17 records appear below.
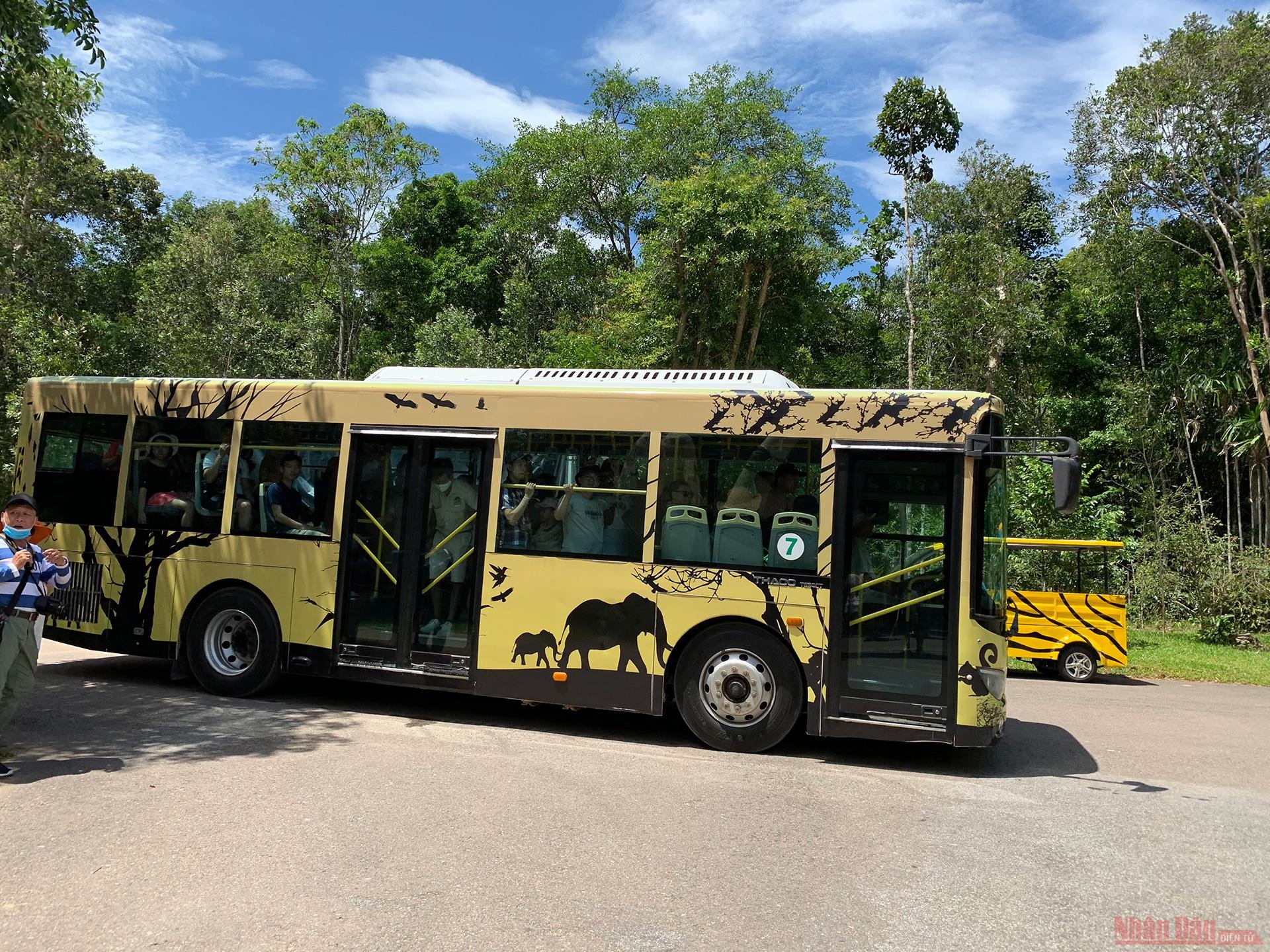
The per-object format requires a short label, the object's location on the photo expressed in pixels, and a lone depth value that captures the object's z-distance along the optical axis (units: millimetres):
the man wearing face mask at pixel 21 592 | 6117
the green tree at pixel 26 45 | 8680
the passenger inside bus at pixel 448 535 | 8266
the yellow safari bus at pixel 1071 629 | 13750
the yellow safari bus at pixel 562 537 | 7195
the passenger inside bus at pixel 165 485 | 9141
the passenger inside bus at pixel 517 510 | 8125
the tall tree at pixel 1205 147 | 19234
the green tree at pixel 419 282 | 32969
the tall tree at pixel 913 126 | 19781
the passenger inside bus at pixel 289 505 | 8742
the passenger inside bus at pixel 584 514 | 7906
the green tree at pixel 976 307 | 20938
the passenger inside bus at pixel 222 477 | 8938
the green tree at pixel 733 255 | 19562
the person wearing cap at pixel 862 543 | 7270
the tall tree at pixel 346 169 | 26234
